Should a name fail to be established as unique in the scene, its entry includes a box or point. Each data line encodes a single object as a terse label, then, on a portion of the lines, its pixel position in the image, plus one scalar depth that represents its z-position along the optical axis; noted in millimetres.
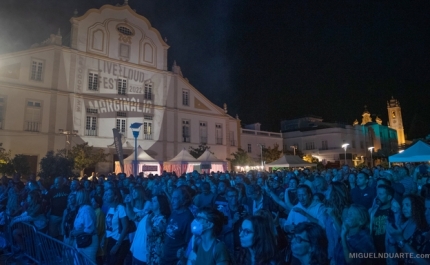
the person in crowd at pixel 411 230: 3018
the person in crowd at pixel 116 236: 4418
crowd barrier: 4120
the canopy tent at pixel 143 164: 20281
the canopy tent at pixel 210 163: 21234
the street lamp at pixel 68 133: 22645
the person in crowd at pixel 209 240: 2599
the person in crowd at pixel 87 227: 4328
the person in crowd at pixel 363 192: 5719
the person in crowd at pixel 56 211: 5832
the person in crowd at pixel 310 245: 2320
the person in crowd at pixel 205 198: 6105
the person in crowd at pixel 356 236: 2840
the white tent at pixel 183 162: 20719
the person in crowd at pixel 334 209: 3632
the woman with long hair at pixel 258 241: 2373
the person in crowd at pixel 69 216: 5176
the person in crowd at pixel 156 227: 3639
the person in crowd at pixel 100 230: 4723
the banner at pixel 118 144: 18075
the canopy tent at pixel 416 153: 11914
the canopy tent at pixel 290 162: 19000
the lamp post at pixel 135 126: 15291
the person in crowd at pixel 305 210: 4000
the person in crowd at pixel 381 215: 3623
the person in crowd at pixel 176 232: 3402
